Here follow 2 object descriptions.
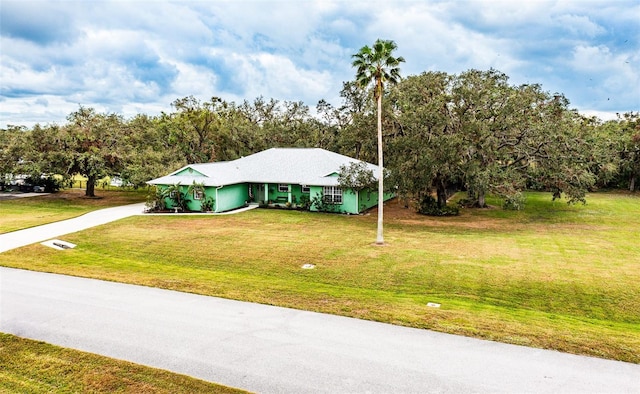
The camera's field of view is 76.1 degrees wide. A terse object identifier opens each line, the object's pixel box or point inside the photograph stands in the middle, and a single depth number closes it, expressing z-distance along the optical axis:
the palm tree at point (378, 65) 18.78
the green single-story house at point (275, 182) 30.12
